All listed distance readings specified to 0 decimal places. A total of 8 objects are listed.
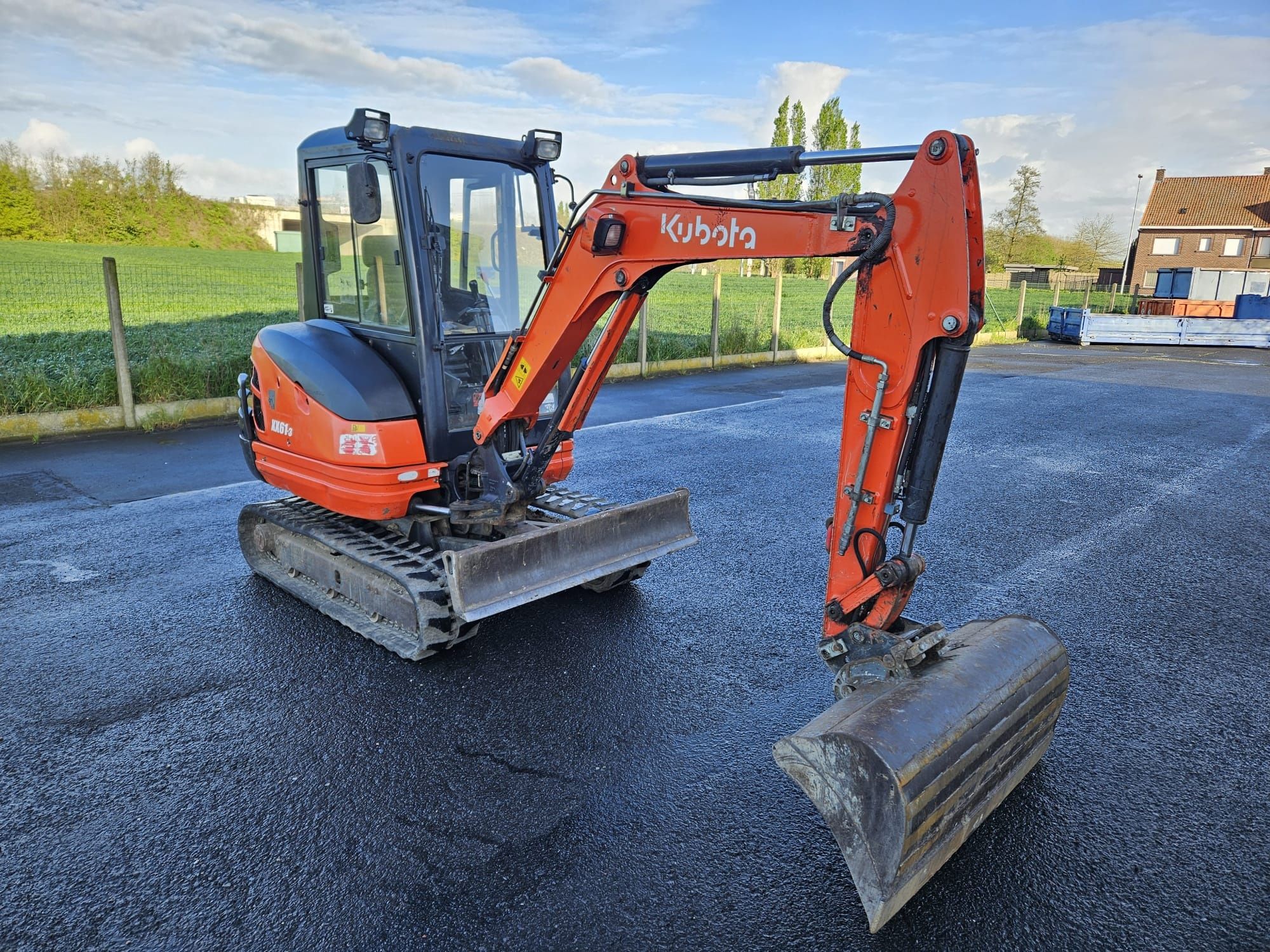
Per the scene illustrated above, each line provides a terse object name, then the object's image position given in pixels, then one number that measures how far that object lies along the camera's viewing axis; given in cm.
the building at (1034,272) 5406
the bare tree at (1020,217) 6431
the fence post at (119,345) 945
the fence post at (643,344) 1388
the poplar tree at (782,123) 5988
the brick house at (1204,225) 5112
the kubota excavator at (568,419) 291
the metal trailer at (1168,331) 2480
